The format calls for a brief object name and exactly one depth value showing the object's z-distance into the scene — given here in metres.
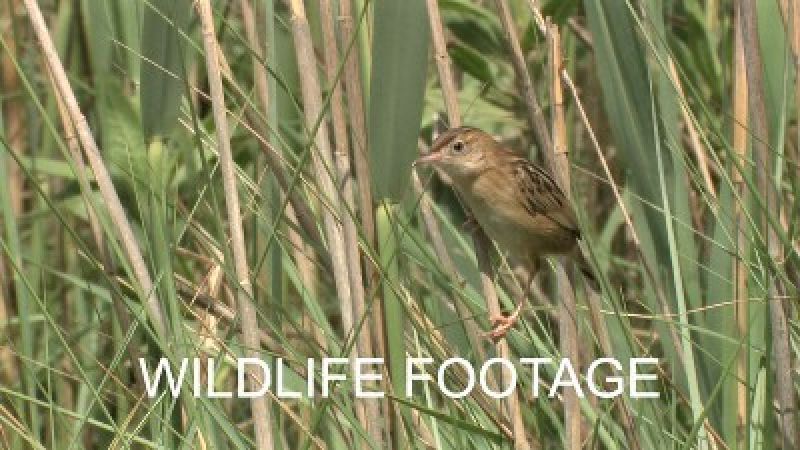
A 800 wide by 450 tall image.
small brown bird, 6.45
